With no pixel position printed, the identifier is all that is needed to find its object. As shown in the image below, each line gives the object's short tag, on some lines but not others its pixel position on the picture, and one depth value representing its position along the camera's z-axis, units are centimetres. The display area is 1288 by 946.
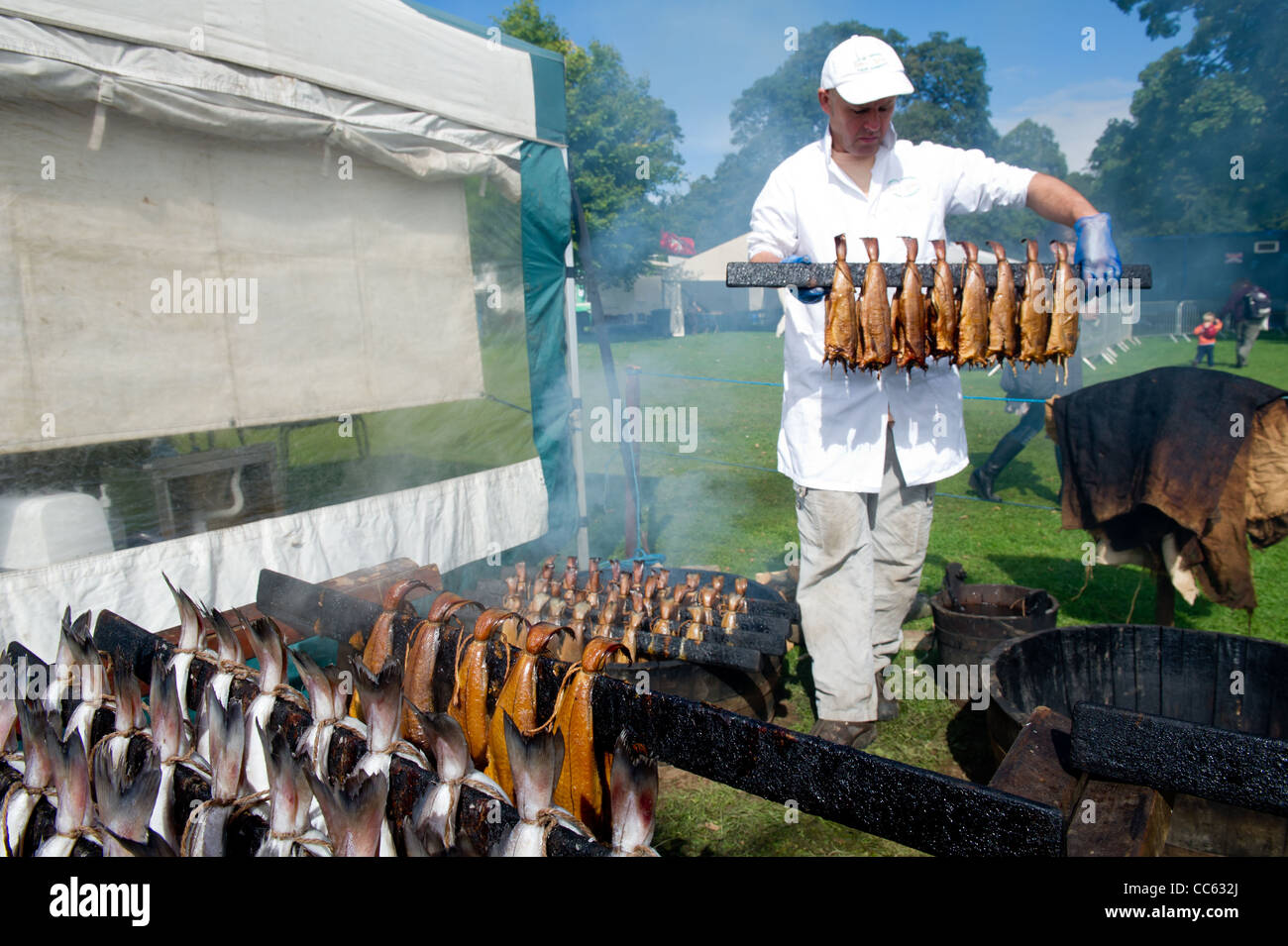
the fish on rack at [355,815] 109
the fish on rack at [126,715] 160
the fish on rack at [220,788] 131
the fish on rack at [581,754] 141
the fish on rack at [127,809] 124
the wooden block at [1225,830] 230
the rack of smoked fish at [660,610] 321
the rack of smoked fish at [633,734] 105
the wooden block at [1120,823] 128
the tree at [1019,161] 5200
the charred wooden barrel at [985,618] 379
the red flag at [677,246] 4556
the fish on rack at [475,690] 159
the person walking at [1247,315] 1692
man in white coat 328
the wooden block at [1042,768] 147
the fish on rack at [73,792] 137
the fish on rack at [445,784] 115
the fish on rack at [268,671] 153
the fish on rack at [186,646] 175
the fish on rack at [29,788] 148
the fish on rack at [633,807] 105
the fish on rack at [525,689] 149
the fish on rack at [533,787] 108
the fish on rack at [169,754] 144
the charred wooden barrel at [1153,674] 301
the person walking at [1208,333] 1673
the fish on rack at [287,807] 121
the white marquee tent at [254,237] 320
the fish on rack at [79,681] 171
